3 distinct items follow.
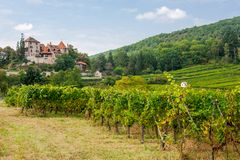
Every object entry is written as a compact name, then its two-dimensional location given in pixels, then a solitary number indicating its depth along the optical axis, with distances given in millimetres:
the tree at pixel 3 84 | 66188
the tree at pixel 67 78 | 68938
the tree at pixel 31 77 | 68812
